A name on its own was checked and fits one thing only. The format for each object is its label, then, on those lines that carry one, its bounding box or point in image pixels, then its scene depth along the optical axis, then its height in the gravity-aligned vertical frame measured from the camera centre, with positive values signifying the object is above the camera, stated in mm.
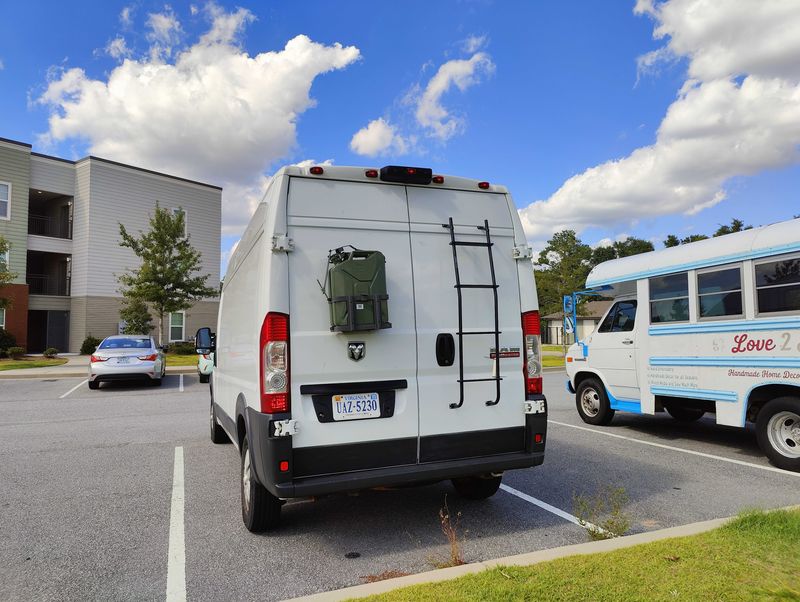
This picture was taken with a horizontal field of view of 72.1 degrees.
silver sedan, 13992 -872
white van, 3752 -97
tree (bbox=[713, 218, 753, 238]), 64062 +10980
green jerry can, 3750 +228
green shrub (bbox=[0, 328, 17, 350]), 24547 -404
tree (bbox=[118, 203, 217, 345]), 25397 +2771
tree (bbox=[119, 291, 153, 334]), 27219 +614
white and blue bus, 6070 -215
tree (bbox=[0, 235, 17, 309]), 21172 +2130
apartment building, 26531 +4682
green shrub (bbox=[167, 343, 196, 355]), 27875 -1079
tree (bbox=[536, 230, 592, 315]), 46500 +4392
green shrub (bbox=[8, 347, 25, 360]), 23984 -966
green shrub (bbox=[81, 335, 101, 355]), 26922 -780
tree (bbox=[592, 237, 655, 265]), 91656 +12394
